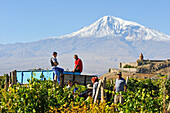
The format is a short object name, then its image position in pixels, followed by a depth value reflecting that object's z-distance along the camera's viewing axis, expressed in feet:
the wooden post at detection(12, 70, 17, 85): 64.66
